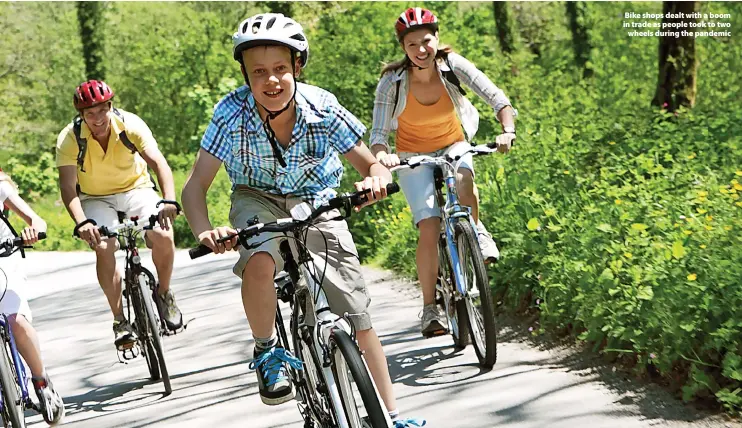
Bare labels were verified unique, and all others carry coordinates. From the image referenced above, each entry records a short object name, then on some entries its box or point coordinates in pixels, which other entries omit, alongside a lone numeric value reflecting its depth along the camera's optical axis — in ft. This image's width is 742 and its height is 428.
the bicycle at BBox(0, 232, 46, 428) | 19.93
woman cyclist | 23.31
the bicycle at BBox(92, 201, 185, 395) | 24.14
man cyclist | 24.06
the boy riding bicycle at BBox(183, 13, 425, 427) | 14.80
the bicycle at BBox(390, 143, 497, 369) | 21.36
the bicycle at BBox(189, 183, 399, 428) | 13.19
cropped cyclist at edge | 21.71
